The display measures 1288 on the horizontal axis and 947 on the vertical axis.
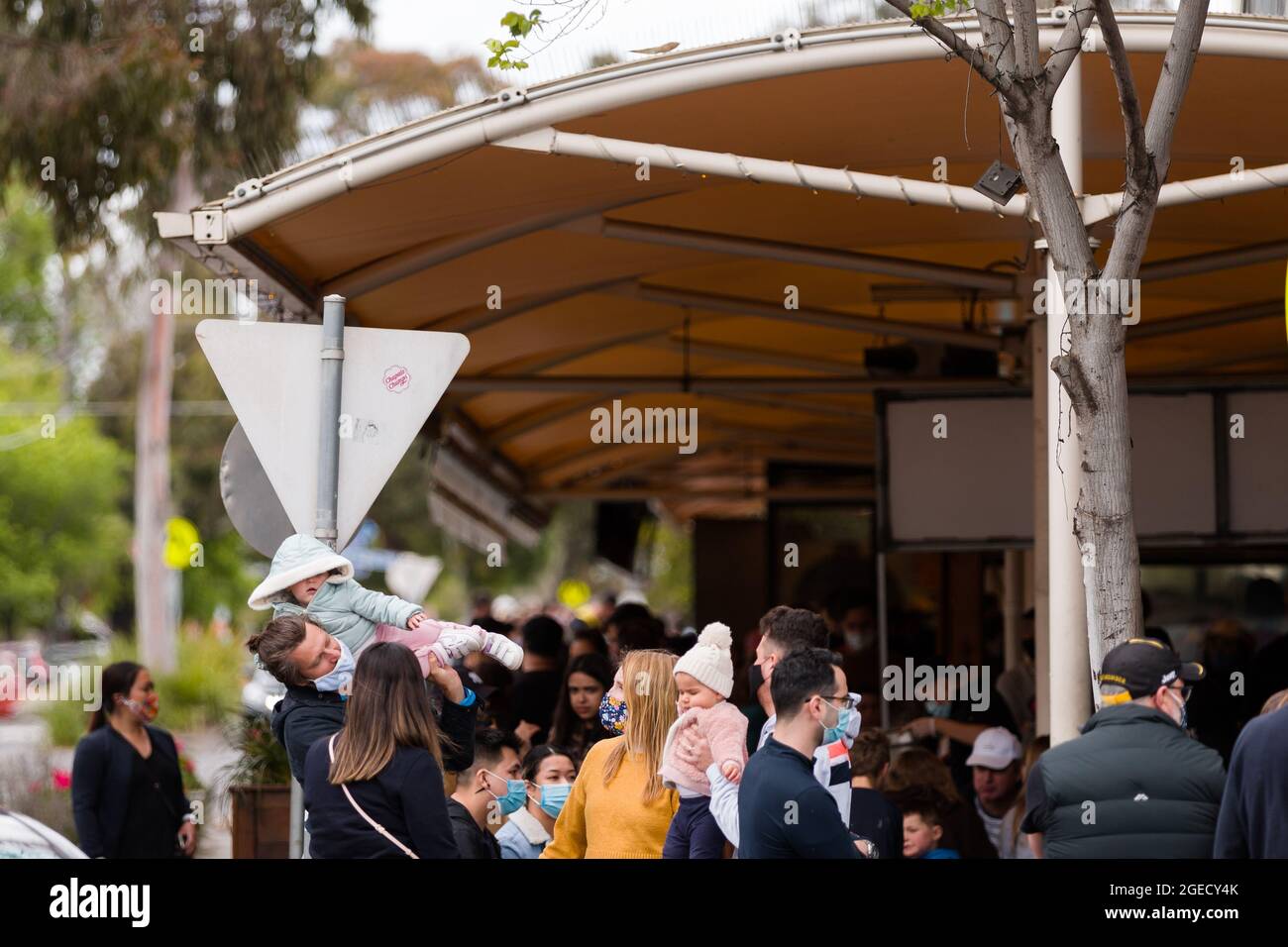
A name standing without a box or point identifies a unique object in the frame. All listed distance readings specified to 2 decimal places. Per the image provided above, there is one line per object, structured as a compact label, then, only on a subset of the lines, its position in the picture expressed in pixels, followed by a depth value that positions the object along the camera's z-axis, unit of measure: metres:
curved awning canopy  6.62
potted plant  8.65
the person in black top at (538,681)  8.71
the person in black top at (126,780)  8.03
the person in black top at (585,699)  7.76
